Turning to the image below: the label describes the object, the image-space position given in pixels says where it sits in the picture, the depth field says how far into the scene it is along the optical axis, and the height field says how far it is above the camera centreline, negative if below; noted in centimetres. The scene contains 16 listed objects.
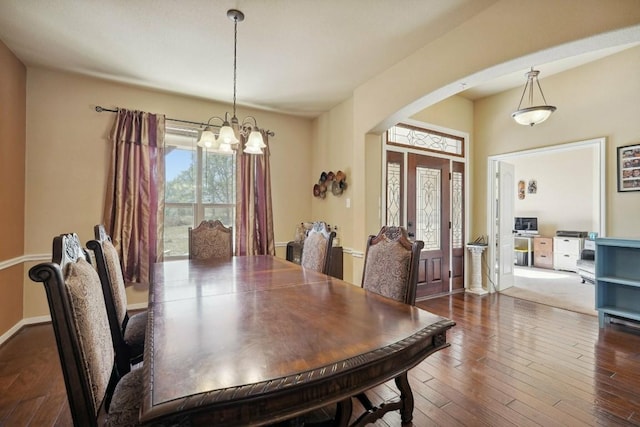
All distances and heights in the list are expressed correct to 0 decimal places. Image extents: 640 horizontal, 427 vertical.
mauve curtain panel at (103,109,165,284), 330 +25
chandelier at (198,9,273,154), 219 +60
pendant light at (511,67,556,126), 317 +112
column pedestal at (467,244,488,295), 440 -88
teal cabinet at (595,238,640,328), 302 -71
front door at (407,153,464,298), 411 -9
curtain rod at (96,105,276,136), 329 +120
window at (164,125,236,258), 372 +35
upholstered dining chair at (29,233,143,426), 81 -38
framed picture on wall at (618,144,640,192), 312 +49
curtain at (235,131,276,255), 398 +11
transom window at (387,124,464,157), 394 +107
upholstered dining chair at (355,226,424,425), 171 -37
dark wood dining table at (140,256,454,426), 75 -46
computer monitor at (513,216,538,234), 704 -32
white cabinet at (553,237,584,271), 603 -86
